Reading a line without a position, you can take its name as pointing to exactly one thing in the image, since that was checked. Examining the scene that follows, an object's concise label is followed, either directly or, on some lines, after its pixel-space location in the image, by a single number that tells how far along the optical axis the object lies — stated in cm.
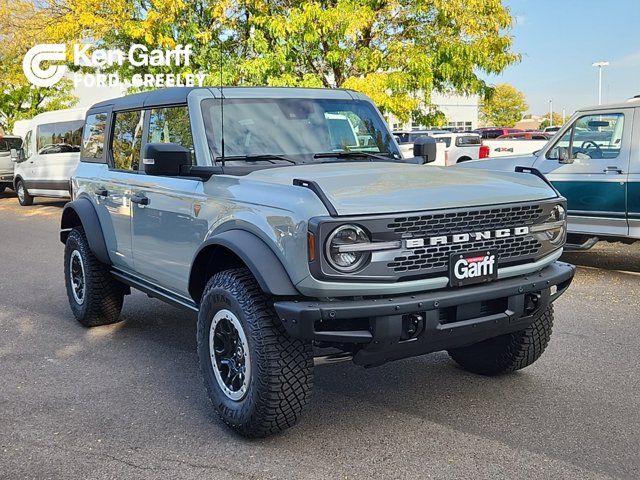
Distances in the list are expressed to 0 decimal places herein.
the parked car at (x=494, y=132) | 4197
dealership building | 8125
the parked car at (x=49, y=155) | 1719
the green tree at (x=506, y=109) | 8700
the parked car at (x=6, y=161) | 2181
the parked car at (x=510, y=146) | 2111
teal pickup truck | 800
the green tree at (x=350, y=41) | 1448
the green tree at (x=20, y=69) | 2028
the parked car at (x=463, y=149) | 2398
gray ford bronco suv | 346
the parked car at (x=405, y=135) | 3162
